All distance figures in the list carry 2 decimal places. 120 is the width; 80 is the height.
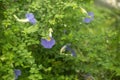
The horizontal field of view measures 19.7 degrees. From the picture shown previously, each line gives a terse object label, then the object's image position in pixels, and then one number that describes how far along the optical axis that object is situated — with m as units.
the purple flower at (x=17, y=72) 2.43
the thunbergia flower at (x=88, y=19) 2.76
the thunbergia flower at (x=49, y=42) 2.41
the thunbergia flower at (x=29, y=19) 2.43
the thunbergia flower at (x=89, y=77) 2.74
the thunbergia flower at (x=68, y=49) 2.60
